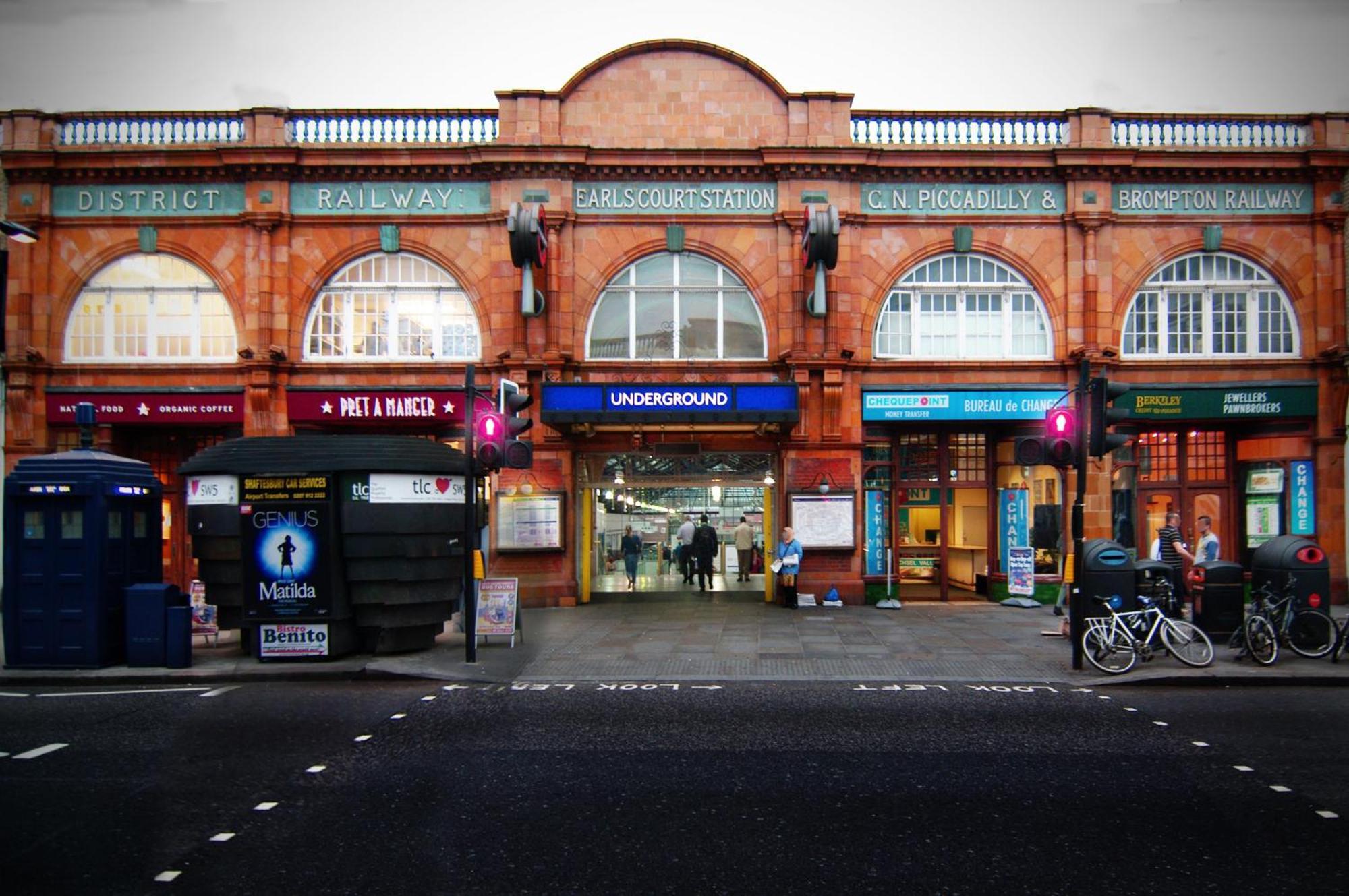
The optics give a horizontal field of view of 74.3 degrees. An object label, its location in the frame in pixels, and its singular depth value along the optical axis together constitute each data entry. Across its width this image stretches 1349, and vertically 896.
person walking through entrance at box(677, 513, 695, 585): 19.88
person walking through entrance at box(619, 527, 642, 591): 19.53
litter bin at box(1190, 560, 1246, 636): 12.55
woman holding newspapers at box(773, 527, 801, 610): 17.27
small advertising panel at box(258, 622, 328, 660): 11.99
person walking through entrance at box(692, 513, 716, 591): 19.41
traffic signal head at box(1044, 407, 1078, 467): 11.78
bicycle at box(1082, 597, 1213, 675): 11.50
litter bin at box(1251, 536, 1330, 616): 12.05
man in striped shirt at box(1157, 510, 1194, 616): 13.59
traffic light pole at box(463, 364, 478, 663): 11.95
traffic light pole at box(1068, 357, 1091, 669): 11.72
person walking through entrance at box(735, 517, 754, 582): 19.64
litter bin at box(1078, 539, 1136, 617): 12.15
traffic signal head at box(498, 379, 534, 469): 12.11
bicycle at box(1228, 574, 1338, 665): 11.93
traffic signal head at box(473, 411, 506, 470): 12.26
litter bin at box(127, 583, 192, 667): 11.73
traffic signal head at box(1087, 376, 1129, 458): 11.60
